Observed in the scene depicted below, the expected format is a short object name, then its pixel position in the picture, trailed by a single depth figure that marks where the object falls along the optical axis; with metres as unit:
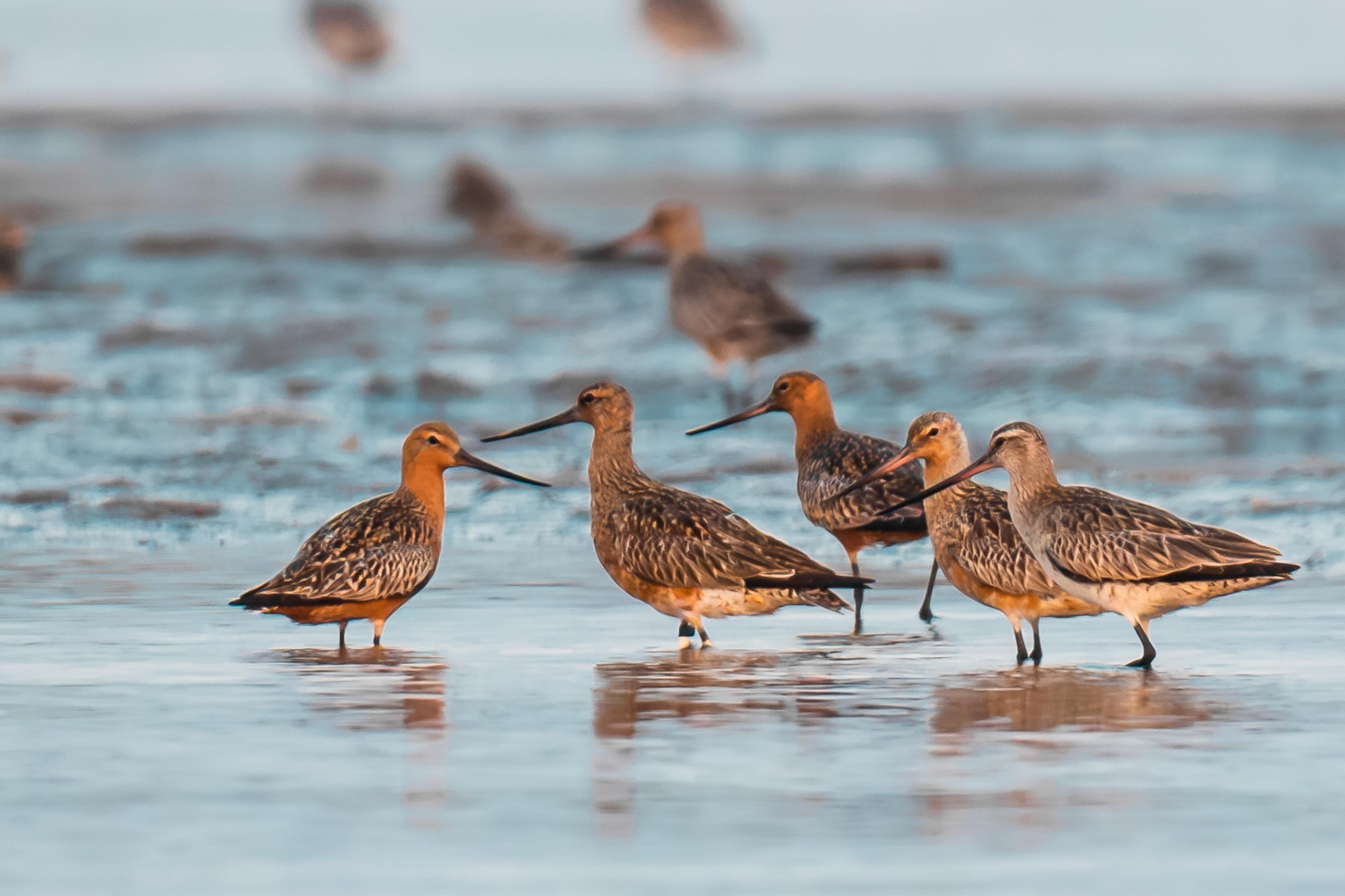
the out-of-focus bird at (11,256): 44.44
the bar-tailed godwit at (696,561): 14.97
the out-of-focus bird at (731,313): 31.70
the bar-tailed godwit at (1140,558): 13.96
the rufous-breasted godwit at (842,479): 16.81
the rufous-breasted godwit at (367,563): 14.74
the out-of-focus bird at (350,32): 113.25
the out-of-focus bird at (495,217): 48.56
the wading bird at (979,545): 14.71
